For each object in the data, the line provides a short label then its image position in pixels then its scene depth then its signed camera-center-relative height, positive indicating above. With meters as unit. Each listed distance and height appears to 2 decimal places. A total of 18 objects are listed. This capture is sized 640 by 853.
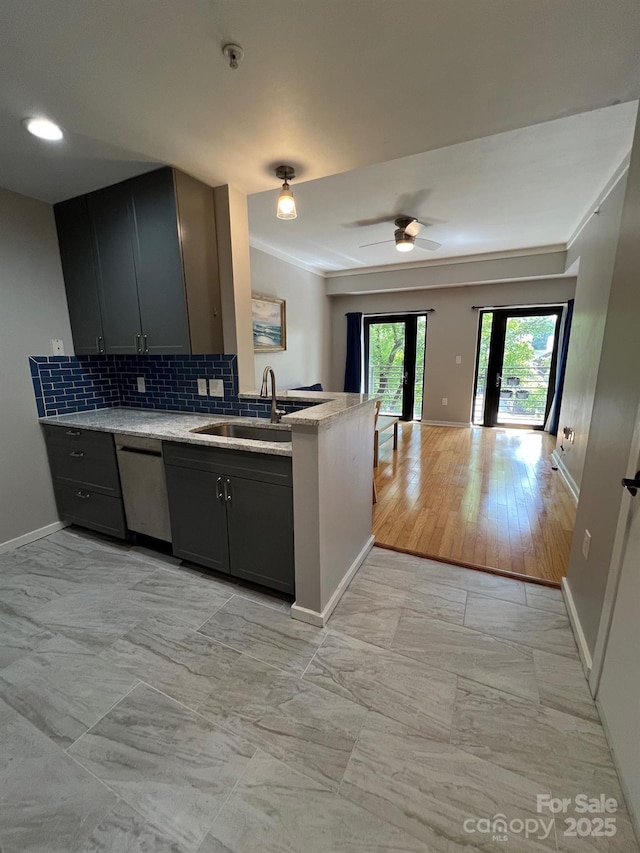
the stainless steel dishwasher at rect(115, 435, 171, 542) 2.20 -0.82
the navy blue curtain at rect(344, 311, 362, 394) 6.45 -0.02
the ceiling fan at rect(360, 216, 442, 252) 3.49 +1.22
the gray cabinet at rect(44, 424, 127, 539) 2.41 -0.87
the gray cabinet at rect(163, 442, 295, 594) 1.80 -0.85
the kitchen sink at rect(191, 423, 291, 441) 2.31 -0.51
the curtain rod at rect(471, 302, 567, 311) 5.22 +0.71
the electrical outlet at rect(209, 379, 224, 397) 2.59 -0.24
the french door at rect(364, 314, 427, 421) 6.31 -0.13
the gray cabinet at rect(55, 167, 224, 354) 2.18 +0.61
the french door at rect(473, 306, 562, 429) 5.49 -0.20
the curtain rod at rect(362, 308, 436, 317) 6.22 +0.72
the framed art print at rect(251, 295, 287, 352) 4.41 +0.41
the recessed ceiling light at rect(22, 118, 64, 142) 1.67 +1.09
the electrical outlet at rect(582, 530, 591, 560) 1.66 -0.90
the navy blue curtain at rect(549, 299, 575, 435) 4.87 -0.10
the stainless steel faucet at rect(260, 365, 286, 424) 2.21 -0.33
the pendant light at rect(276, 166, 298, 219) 1.99 +0.87
